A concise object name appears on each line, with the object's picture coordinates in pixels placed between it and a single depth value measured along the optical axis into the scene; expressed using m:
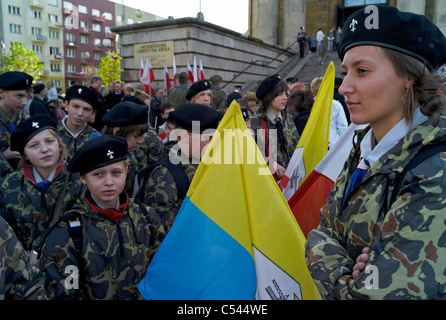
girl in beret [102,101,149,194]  3.48
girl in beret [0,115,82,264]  2.78
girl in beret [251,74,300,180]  4.41
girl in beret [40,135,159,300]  2.08
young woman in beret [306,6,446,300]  1.17
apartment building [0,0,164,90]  60.06
